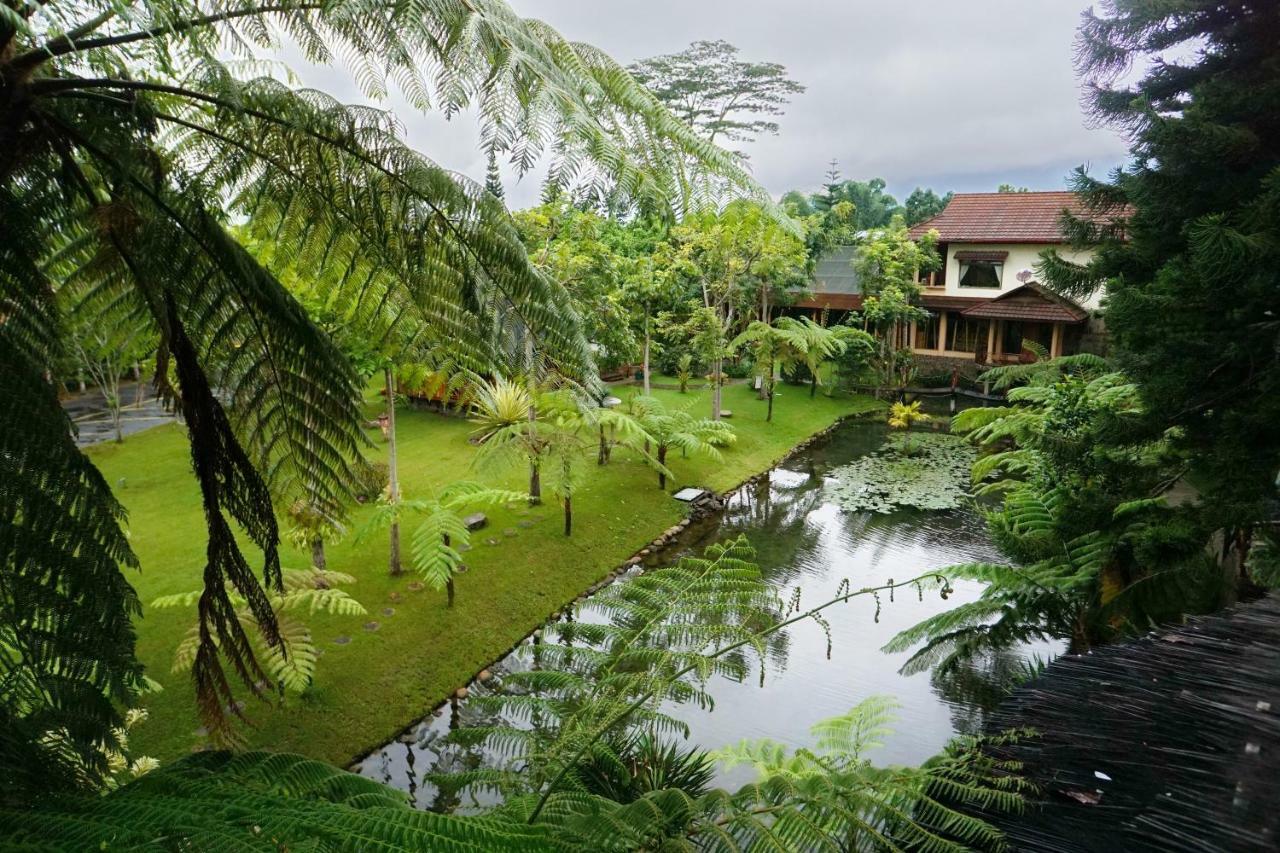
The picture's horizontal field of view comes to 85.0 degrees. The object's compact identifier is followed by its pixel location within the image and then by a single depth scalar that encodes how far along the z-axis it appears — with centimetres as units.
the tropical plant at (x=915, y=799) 132
